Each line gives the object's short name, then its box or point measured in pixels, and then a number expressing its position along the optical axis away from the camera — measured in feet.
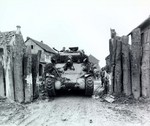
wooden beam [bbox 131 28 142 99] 27.14
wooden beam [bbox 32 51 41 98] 29.32
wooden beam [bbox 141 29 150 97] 26.27
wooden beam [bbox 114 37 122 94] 28.37
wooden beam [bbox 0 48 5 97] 26.48
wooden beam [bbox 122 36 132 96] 27.61
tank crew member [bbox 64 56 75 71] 32.55
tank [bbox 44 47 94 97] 29.37
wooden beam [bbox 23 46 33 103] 27.22
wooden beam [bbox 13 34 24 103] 26.63
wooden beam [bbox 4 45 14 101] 26.13
